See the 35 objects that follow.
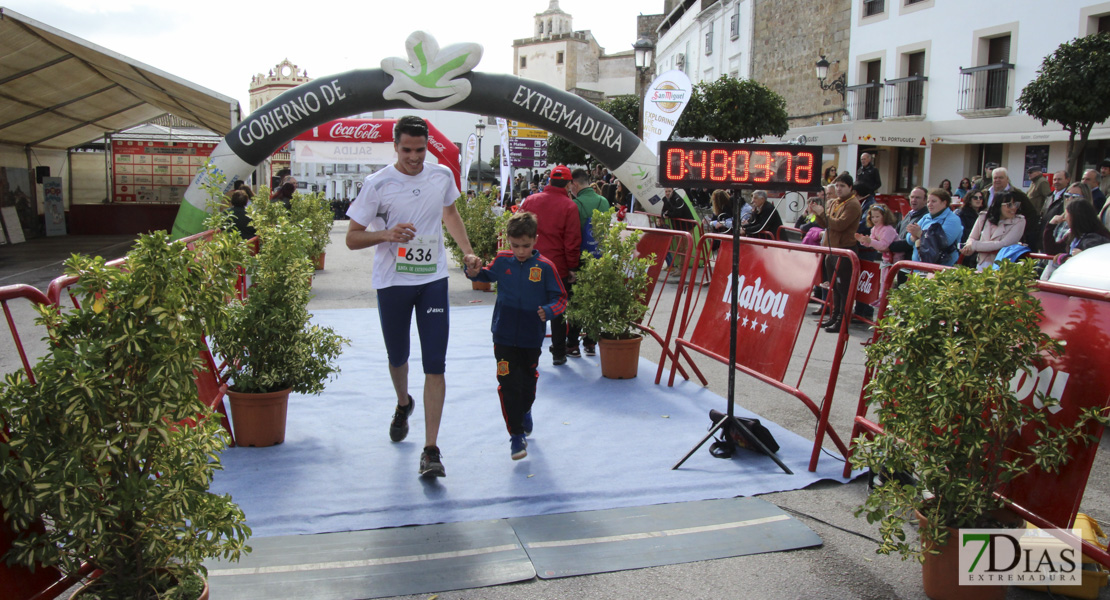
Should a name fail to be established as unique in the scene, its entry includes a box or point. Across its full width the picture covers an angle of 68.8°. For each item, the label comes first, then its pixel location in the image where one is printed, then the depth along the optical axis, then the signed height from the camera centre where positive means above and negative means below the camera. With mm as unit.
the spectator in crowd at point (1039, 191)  11906 +350
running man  4410 -250
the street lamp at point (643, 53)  17422 +3404
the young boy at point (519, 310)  4684 -589
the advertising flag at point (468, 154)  23183 +1571
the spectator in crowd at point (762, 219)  12195 -120
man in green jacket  7492 -54
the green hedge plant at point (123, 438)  2357 -710
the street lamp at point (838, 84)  26812 +4218
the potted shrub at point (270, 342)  4770 -817
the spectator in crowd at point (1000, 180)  10102 +428
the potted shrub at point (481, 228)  13461 -353
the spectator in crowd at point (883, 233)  9297 -233
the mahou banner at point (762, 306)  5094 -634
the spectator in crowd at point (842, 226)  9109 -161
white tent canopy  13055 +2298
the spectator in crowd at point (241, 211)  10719 -105
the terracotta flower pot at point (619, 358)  6684 -1230
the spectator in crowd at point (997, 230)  8031 -154
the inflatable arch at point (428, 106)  12781 +1608
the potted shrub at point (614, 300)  6676 -754
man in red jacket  7082 -174
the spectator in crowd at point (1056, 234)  8008 -195
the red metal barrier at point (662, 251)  6570 -380
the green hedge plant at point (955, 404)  2957 -710
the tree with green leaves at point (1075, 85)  14469 +2350
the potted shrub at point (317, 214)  14627 -181
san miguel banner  13852 +1867
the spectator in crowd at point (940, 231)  8734 -188
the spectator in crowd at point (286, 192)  16109 +239
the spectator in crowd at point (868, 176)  10614 +531
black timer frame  4434 +150
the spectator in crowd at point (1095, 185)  10672 +410
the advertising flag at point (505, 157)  20955 +1337
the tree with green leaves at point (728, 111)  23953 +2956
